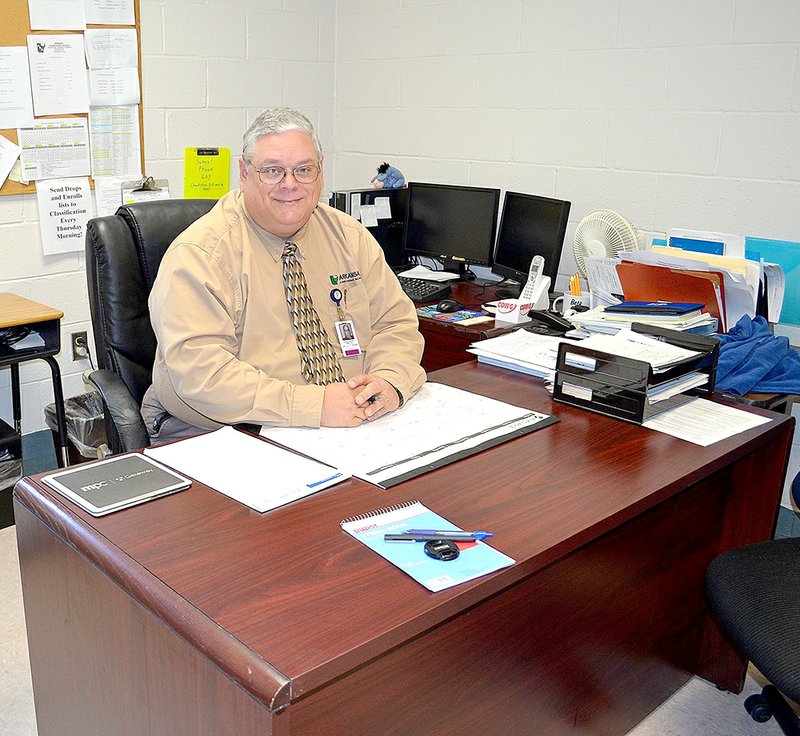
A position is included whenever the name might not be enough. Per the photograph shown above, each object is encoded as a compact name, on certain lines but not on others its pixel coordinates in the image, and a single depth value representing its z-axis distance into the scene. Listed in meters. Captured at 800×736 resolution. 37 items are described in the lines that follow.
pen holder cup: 2.74
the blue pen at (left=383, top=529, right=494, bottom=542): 1.28
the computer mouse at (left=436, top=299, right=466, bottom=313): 2.97
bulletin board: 2.90
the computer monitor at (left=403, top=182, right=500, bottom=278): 3.33
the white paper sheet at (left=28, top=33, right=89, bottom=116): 3.02
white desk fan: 2.89
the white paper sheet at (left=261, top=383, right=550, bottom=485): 1.57
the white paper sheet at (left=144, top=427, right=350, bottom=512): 1.41
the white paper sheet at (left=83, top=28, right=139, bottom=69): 3.15
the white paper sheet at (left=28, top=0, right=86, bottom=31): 2.97
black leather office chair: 2.12
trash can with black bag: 2.93
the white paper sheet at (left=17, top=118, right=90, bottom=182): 3.06
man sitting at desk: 1.80
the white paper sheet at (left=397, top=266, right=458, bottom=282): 3.44
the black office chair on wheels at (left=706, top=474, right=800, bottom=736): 1.42
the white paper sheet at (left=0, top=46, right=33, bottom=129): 2.94
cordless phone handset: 2.85
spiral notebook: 1.19
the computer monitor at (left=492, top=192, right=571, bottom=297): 3.01
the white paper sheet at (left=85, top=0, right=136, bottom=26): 3.12
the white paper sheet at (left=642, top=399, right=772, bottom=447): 1.76
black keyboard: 3.12
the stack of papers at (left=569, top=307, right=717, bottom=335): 2.26
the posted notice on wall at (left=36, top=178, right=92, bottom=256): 3.16
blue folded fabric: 2.20
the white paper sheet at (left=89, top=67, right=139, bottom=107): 3.20
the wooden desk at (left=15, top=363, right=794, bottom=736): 1.08
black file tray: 1.81
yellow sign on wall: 3.60
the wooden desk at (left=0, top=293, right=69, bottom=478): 2.68
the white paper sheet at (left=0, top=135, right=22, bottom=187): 2.99
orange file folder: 2.38
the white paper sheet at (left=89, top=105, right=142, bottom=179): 3.25
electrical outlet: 3.40
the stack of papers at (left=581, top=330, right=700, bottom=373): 1.85
